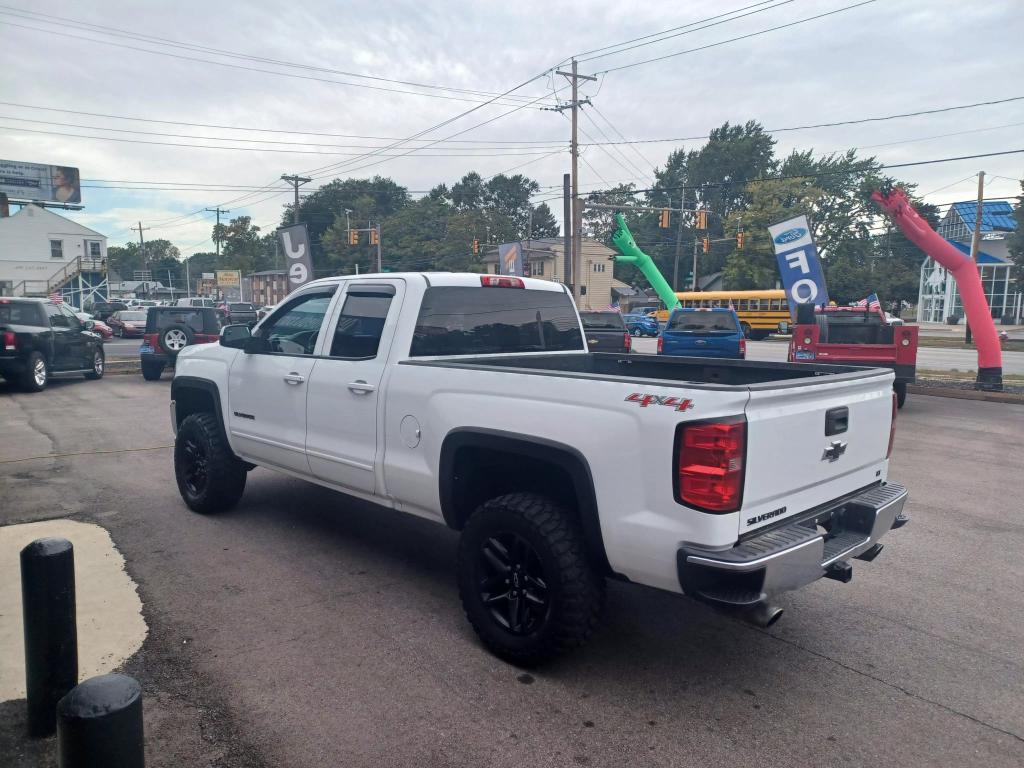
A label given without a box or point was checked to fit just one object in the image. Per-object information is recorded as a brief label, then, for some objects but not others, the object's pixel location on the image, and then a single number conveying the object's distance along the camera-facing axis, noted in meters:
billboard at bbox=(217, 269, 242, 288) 82.81
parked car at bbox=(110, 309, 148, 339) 33.12
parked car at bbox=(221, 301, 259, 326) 29.00
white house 53.16
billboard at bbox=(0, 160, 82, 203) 59.94
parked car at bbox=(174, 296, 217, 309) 38.62
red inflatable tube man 14.97
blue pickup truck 16.27
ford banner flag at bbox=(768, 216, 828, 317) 19.77
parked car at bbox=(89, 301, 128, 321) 41.41
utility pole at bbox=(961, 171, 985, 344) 33.66
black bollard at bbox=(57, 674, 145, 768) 1.99
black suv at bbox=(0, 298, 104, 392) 13.27
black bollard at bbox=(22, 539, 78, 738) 2.83
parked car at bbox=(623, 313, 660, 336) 41.50
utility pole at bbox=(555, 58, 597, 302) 30.11
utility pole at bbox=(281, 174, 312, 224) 43.19
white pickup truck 2.95
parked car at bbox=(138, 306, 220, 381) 16.00
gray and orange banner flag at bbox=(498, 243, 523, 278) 29.67
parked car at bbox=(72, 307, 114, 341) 27.99
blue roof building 53.81
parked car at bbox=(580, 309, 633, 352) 16.44
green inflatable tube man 36.91
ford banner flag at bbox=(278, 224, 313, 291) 20.47
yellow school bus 41.16
